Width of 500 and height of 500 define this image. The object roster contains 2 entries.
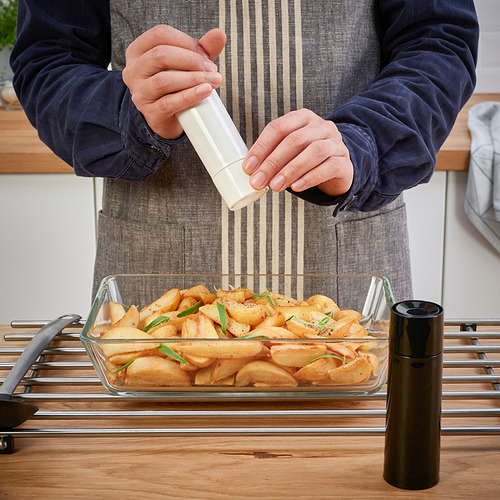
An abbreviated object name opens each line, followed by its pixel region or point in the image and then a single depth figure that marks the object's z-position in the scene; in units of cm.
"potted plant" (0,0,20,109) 208
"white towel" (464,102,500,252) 163
